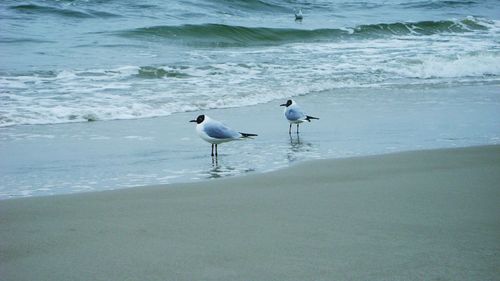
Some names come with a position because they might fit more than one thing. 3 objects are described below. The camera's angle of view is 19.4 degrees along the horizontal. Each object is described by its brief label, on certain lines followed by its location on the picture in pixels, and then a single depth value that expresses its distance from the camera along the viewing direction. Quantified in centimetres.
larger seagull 1324
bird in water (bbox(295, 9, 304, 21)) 4472
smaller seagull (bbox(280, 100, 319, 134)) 1536
